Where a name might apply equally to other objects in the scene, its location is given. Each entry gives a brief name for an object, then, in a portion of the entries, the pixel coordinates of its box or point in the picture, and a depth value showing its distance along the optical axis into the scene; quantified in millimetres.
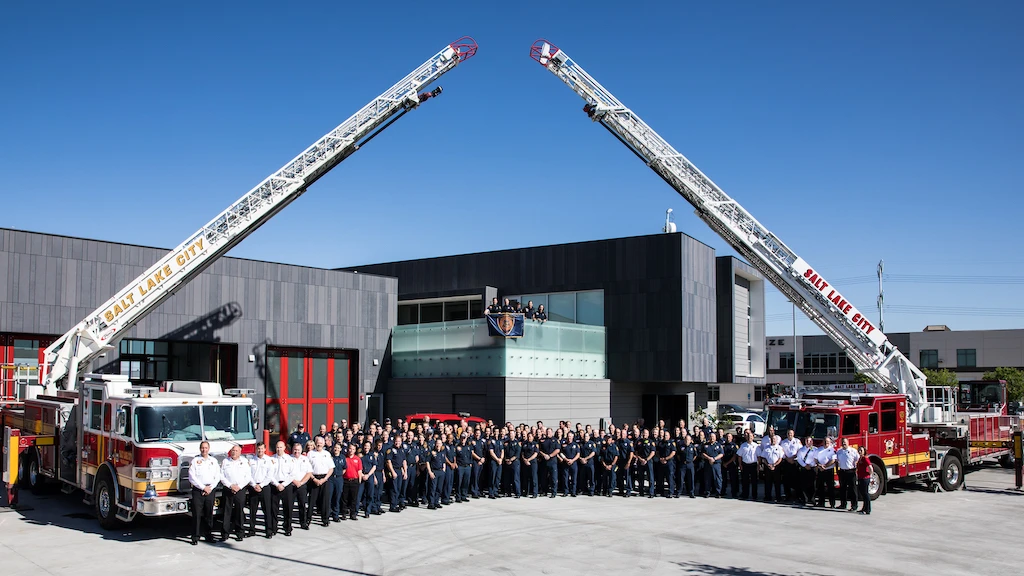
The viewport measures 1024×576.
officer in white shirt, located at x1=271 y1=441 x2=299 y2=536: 14508
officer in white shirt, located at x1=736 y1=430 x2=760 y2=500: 19766
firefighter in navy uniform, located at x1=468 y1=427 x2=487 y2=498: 19453
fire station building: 23828
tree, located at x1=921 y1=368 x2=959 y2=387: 52219
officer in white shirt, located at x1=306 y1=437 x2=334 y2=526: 15484
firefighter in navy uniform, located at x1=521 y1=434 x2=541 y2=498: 20031
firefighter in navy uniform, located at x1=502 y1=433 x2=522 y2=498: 19875
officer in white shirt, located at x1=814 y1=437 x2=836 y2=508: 18391
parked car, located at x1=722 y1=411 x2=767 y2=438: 33375
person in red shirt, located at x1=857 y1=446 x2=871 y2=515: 17453
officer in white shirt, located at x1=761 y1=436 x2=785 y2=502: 19391
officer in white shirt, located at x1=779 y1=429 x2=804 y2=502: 19188
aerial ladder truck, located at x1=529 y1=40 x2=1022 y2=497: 21453
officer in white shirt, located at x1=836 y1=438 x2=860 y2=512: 17953
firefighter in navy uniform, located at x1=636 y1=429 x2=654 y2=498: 20391
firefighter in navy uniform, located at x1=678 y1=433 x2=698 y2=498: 20219
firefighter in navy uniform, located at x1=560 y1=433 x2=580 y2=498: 20312
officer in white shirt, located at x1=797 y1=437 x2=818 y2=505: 18750
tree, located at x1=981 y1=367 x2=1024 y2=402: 53250
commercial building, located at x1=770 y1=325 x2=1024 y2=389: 70688
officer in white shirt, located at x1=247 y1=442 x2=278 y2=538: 14273
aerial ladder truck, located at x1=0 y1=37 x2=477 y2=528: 14125
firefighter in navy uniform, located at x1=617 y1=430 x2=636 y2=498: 20594
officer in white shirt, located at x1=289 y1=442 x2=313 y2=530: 14901
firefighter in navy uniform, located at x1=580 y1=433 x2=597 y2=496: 20438
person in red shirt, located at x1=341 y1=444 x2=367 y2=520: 16234
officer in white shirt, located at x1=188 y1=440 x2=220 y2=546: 13633
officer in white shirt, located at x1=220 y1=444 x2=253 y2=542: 13901
